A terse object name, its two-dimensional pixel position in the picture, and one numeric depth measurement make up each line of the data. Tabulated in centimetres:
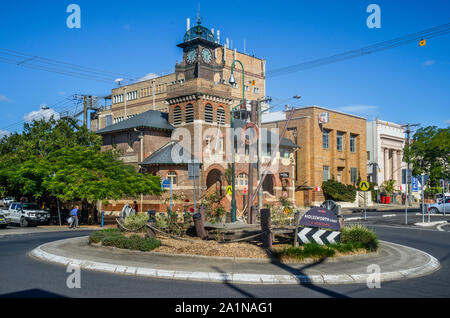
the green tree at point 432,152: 4378
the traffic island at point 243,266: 1020
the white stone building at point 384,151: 6719
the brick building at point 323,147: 5469
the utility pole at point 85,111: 4316
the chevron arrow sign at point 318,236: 1380
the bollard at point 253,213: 1768
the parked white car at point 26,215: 2912
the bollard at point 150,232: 1480
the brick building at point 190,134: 3803
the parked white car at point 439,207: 3900
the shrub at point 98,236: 1526
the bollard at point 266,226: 1325
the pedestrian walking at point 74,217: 2872
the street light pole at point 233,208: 2095
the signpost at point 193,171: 2075
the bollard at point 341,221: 1480
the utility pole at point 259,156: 2451
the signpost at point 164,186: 3362
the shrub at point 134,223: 1769
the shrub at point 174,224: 1600
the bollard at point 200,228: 1518
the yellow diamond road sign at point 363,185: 2891
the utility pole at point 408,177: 2815
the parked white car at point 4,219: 2688
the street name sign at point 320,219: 1383
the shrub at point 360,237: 1380
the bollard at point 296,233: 1361
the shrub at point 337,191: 5566
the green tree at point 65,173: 2825
